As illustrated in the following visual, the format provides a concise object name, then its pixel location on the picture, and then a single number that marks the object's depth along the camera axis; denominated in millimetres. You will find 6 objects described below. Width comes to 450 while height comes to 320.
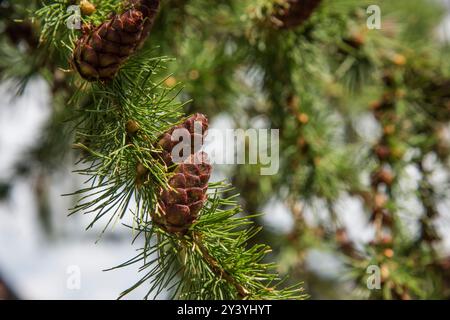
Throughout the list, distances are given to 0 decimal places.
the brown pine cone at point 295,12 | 485
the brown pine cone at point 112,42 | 409
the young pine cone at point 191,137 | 409
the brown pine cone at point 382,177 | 570
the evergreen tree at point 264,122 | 417
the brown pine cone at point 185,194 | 407
